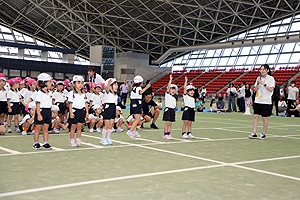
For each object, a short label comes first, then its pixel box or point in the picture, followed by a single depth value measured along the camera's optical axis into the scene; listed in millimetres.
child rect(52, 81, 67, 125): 11305
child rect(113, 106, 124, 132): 11181
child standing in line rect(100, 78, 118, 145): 8266
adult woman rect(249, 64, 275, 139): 9922
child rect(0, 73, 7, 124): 10242
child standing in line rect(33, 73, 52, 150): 7281
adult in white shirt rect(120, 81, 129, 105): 27919
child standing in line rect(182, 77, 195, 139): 9728
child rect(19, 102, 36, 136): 9789
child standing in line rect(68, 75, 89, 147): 7766
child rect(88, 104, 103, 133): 10798
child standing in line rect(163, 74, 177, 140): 9344
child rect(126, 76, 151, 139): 9203
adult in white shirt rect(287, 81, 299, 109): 19531
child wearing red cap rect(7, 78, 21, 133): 10636
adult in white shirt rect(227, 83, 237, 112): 24219
